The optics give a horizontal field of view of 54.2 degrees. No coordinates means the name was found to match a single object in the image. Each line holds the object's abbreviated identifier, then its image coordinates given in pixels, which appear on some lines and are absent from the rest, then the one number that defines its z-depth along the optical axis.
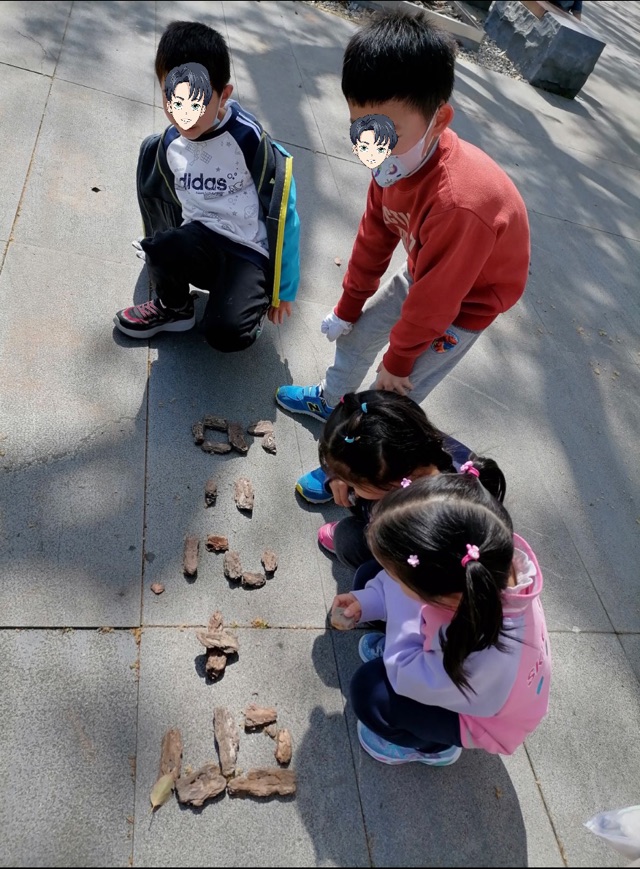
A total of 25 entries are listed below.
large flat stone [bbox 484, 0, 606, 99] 6.53
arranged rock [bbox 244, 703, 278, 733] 1.79
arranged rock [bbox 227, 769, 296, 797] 1.67
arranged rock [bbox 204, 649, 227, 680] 1.85
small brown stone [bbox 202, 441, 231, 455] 2.43
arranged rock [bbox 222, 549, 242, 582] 2.09
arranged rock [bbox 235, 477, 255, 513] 2.29
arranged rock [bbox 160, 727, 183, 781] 1.66
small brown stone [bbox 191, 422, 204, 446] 2.45
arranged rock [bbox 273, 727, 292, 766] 1.74
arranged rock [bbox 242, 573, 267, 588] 2.09
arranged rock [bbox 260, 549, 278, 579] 2.15
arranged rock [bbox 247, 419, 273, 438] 2.56
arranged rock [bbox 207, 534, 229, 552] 2.15
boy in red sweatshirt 1.76
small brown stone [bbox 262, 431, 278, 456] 2.53
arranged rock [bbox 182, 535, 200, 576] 2.05
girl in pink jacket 1.40
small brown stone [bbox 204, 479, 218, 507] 2.28
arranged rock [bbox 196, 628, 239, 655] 1.89
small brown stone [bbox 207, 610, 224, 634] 1.94
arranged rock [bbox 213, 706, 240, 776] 1.70
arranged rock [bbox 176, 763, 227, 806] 1.62
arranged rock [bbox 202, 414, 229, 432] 2.52
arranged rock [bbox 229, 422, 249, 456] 2.47
